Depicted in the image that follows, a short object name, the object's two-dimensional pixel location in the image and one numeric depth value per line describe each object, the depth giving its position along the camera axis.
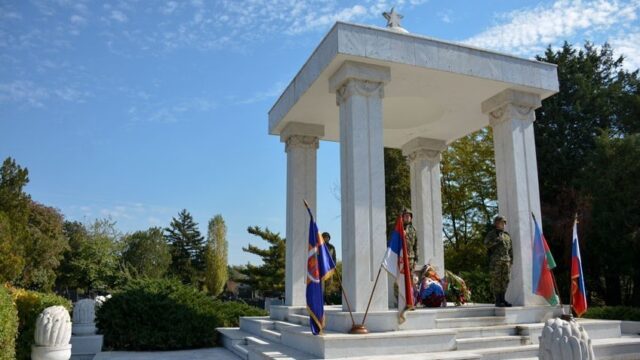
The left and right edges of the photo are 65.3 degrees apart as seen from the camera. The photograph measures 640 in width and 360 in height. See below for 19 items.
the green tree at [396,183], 27.20
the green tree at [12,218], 22.33
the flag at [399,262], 7.64
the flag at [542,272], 9.19
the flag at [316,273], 7.50
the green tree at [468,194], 26.58
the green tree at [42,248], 33.72
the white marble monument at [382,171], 7.95
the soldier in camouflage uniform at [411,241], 10.37
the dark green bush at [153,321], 12.27
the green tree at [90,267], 43.59
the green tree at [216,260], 50.47
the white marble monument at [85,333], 11.58
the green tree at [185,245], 52.19
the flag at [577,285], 9.16
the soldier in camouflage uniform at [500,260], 9.62
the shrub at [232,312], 13.76
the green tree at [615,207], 19.06
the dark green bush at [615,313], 14.18
